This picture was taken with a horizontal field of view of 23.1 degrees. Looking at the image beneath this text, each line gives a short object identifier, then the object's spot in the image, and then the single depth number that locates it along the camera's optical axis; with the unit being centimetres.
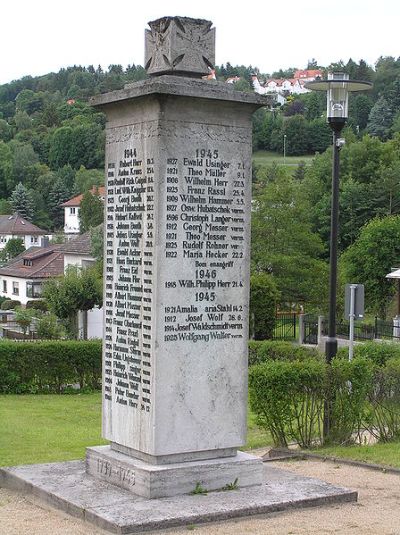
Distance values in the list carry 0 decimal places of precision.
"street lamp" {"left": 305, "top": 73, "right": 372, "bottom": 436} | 1552
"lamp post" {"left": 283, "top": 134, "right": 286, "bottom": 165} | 13756
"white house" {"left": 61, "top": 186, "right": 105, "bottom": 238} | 12494
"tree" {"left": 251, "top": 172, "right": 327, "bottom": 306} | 4275
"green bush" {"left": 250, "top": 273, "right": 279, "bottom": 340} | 3984
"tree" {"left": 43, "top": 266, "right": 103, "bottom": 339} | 4194
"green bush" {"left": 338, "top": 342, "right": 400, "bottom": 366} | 2099
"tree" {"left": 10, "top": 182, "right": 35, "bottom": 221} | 13062
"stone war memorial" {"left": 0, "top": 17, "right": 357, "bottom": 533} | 933
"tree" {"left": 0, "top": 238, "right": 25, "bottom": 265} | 9981
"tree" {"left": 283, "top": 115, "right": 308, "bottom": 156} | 14150
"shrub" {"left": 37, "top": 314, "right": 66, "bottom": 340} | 4088
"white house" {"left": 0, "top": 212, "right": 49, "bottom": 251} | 10850
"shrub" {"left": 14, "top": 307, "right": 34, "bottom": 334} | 4709
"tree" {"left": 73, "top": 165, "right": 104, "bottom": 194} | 13375
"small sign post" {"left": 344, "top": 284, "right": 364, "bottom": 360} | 1742
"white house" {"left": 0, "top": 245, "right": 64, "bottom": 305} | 7675
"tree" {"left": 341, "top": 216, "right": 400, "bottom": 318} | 4631
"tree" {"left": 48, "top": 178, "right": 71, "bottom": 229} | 13988
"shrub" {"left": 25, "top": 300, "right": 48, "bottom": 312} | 6326
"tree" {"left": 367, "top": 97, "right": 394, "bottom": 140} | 12812
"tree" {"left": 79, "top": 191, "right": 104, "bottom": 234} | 10725
